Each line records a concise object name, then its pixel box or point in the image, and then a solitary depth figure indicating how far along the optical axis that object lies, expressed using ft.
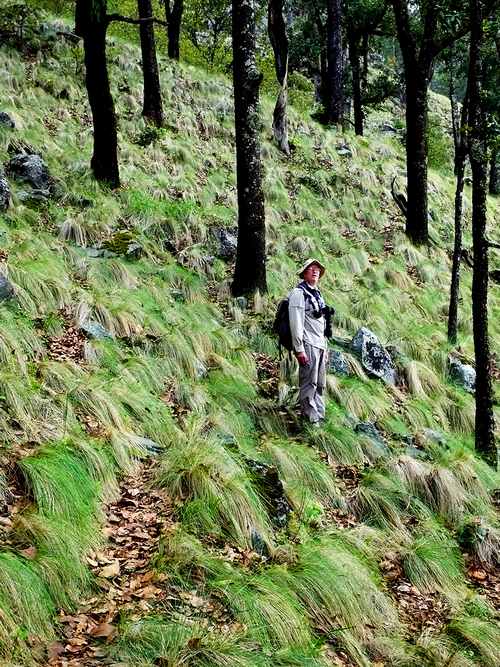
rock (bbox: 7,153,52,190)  36.83
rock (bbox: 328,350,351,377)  29.89
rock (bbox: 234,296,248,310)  33.09
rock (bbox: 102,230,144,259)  33.42
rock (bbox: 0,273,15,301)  24.35
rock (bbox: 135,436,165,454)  20.06
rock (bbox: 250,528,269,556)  17.11
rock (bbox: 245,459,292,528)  18.75
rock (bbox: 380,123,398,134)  119.45
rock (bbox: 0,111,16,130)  40.65
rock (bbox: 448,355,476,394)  34.40
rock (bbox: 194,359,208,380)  26.19
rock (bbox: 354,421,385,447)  25.74
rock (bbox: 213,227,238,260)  38.55
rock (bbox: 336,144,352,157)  65.71
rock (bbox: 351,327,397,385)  31.32
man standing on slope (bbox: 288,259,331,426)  23.99
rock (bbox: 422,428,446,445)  27.71
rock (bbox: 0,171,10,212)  32.27
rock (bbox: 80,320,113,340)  24.97
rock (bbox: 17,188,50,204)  34.46
